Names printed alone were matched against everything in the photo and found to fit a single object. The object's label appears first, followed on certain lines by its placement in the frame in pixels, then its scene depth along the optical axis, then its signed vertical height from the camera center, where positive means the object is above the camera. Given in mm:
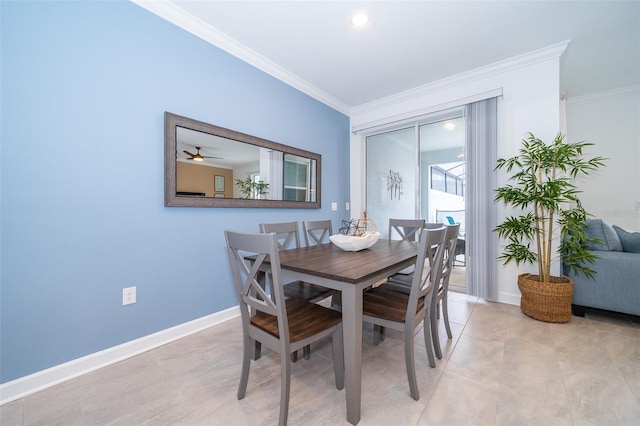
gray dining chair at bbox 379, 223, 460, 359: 1618 -539
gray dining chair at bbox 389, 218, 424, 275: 2561 -116
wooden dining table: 1157 -316
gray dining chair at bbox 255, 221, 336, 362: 1741 -567
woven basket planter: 2199 -767
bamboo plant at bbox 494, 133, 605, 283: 2221 -7
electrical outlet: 1760 -581
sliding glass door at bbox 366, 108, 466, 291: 3363 +597
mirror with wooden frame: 2016 +430
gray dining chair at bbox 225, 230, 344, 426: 1115 -563
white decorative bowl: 1827 -205
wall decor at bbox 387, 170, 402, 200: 3837 +449
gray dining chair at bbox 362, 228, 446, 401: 1337 -562
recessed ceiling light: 2062 +1622
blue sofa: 2111 -541
